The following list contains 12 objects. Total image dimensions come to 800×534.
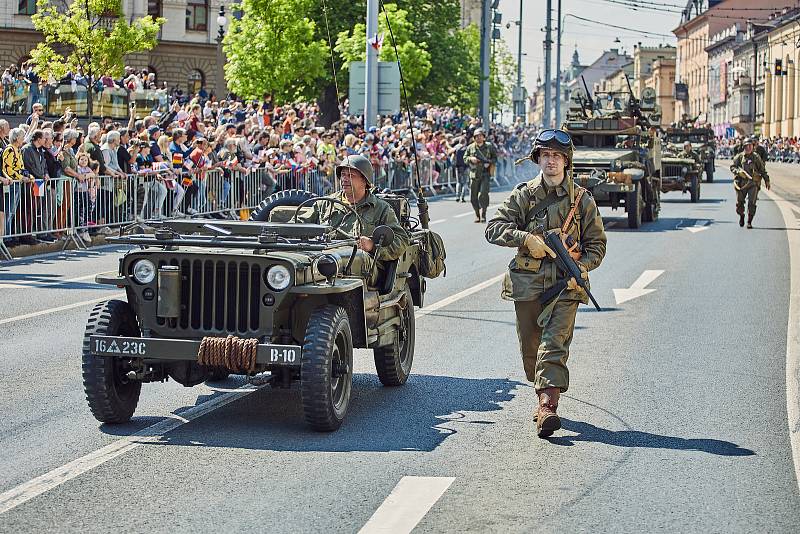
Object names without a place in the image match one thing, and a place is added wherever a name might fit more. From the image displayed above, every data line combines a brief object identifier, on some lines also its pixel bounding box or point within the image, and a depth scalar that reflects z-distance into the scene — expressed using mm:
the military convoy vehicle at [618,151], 28125
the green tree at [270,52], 43344
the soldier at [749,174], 27266
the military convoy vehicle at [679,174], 36719
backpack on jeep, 10422
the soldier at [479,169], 29156
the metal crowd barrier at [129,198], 20250
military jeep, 8078
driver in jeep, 9430
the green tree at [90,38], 38969
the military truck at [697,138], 48875
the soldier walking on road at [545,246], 8461
